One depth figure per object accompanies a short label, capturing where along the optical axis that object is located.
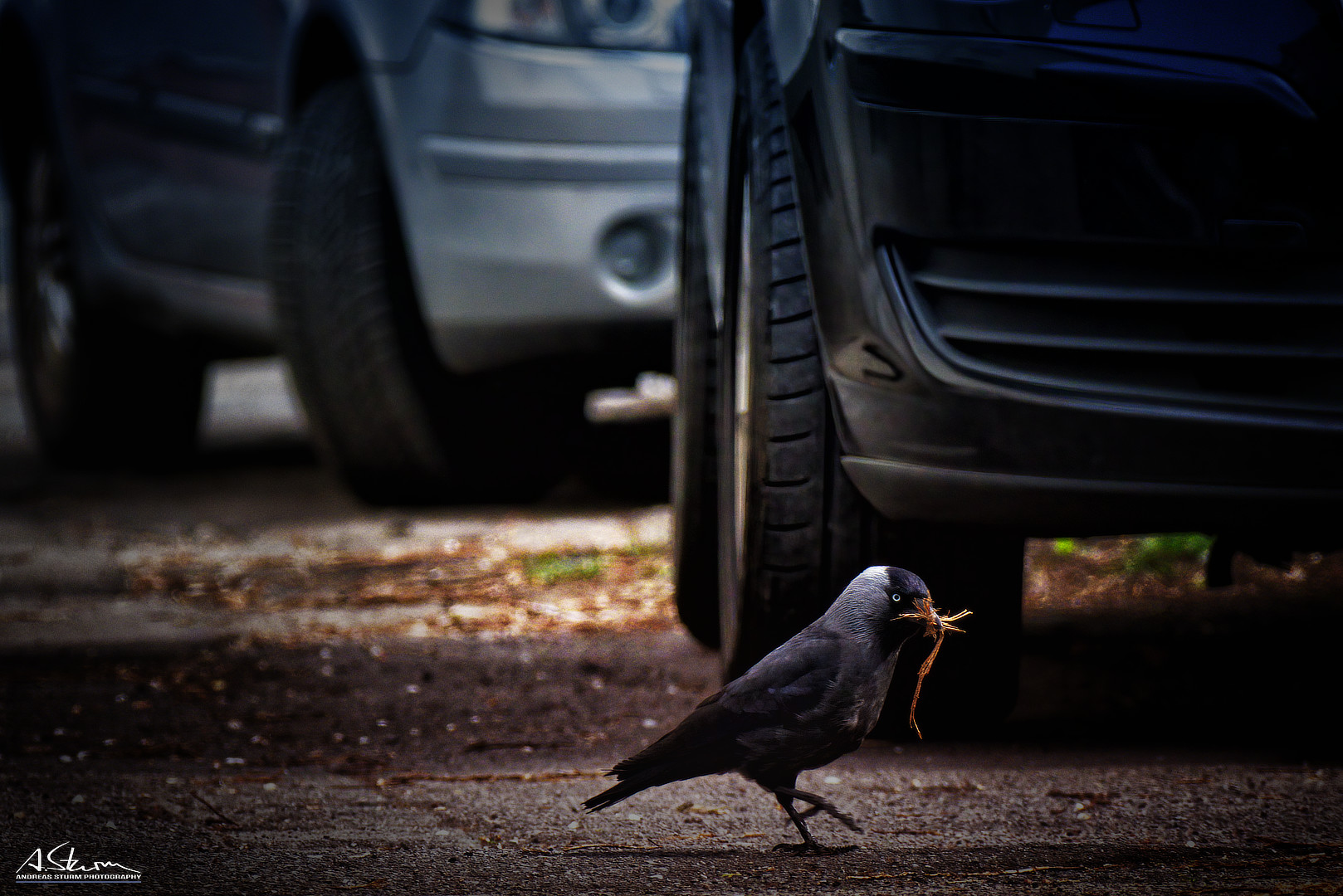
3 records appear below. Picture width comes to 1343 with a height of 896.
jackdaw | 14.01
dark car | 18.60
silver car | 22.30
